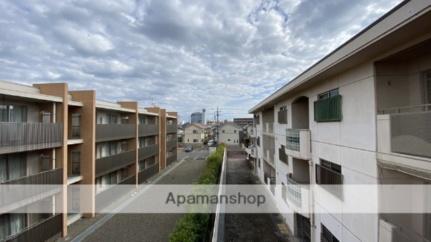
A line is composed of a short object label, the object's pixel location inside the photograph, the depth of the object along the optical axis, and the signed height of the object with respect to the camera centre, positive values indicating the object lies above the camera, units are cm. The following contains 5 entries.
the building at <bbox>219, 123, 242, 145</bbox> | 5831 -145
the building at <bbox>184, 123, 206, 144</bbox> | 6600 -182
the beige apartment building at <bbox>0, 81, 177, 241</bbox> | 862 -107
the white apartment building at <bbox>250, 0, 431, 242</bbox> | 411 -1
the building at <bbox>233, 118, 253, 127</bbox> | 8804 +292
